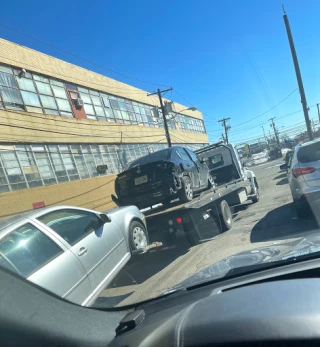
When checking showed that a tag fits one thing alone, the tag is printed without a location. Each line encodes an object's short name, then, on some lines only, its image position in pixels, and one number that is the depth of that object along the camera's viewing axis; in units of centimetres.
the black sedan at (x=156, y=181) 738
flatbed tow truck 689
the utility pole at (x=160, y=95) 2648
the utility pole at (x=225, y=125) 5983
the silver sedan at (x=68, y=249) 337
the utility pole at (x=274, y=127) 7230
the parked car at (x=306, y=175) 658
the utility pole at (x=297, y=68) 1914
